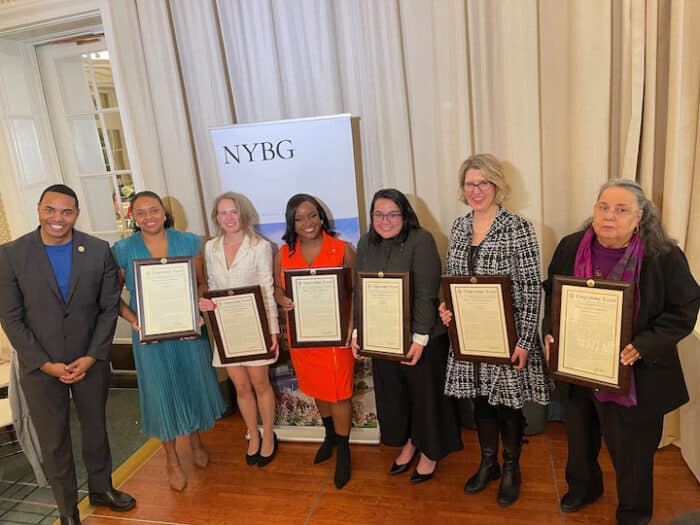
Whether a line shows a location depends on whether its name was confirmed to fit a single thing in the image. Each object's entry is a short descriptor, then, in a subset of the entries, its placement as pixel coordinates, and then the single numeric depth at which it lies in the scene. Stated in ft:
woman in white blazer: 9.47
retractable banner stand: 9.70
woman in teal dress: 9.19
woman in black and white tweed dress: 7.53
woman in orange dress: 9.17
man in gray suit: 8.00
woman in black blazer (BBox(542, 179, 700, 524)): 6.33
